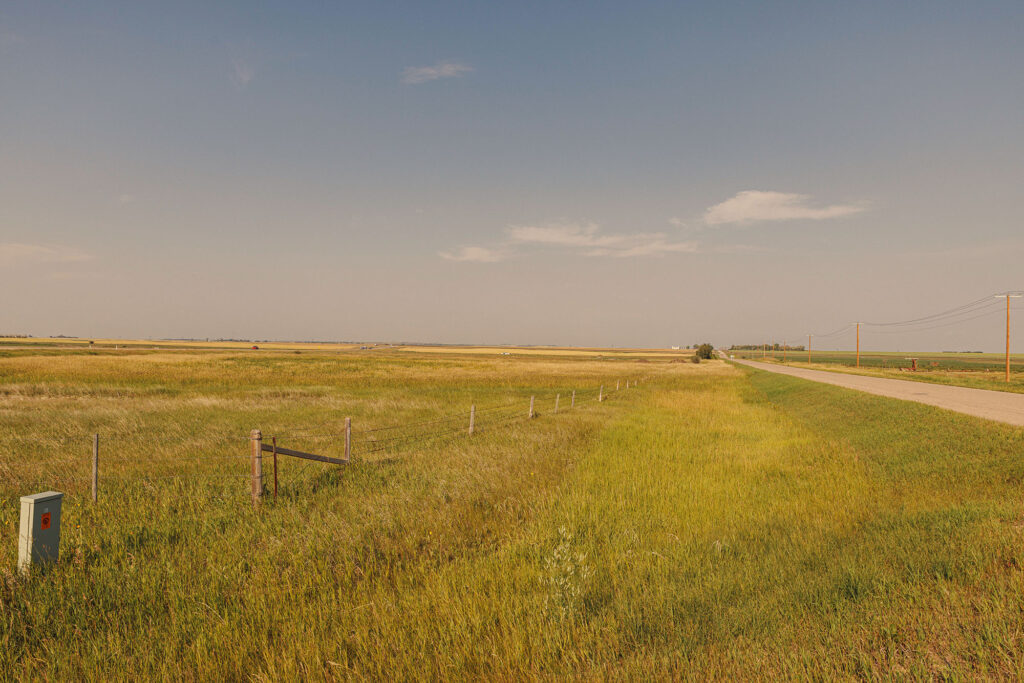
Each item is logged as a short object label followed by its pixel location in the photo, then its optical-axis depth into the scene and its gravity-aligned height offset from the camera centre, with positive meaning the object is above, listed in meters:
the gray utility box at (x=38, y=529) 4.87 -2.05
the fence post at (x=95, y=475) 7.84 -2.32
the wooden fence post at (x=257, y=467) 7.67 -2.12
